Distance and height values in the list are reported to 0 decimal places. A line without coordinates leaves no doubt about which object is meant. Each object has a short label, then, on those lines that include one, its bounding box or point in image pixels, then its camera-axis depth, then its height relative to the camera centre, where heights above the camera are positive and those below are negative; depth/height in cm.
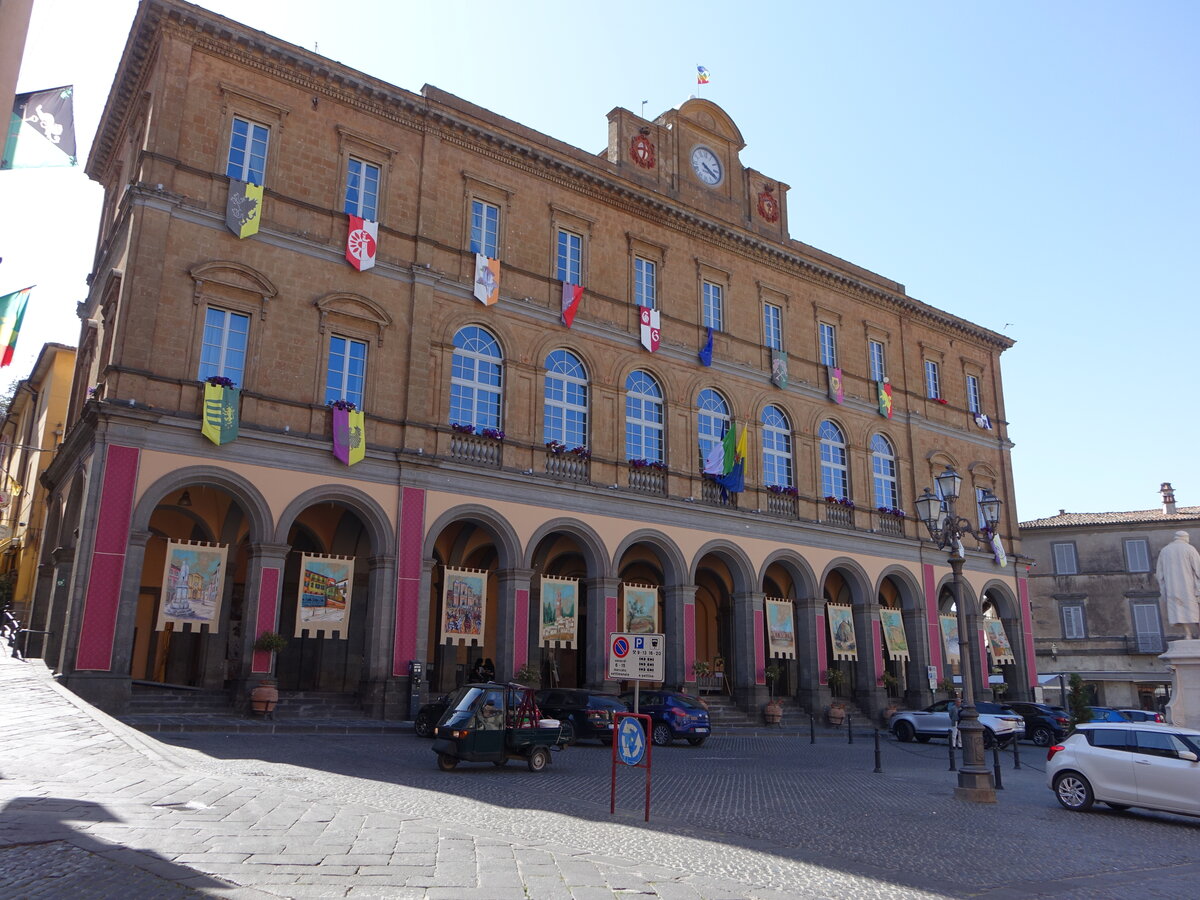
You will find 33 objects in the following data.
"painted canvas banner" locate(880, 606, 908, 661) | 3259 +135
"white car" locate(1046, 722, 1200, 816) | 1259 -127
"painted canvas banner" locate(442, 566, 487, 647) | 2278 +149
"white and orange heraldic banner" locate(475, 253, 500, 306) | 2478 +1012
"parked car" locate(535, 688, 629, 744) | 2028 -91
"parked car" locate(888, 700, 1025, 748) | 2544 -135
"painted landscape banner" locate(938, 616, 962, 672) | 3422 +121
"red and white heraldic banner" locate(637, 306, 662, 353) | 2816 +1014
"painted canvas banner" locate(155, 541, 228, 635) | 1936 +158
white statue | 1867 +182
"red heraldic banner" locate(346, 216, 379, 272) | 2288 +1018
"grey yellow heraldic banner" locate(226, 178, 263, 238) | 2122 +1020
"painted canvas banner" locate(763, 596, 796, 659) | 2920 +131
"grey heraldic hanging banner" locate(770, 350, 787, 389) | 3138 +999
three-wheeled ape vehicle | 1424 -97
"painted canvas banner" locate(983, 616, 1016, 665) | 3612 +121
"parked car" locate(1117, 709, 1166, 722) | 2830 -120
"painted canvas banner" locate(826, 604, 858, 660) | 3105 +132
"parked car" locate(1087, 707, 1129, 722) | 2855 -119
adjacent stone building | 4791 +390
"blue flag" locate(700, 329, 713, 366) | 2941 +974
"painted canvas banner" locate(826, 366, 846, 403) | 3303 +995
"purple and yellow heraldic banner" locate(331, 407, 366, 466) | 2162 +523
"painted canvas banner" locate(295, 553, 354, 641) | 2111 +155
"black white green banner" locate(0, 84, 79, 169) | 1304 +743
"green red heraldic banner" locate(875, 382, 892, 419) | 3469 +998
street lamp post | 1371 +88
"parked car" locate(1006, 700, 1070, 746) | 2756 -138
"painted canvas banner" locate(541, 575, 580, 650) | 2441 +146
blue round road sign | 1081 -86
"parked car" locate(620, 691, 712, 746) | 2136 -108
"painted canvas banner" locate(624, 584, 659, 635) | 2633 +167
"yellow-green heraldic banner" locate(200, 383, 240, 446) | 1992 +523
